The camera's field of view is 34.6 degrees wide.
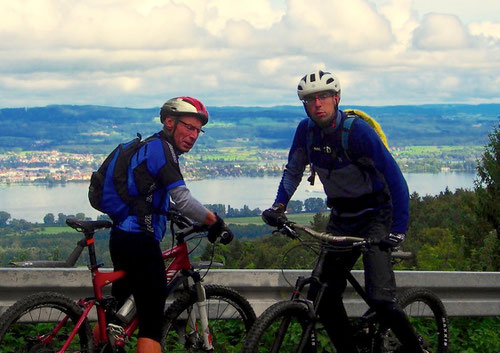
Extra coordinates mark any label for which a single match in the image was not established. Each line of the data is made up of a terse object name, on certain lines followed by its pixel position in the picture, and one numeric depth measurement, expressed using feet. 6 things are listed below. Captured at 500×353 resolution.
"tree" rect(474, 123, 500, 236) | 107.55
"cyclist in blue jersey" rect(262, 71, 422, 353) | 15.90
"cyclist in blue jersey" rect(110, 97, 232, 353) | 14.73
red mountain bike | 14.69
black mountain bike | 14.51
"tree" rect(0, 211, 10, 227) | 225.60
